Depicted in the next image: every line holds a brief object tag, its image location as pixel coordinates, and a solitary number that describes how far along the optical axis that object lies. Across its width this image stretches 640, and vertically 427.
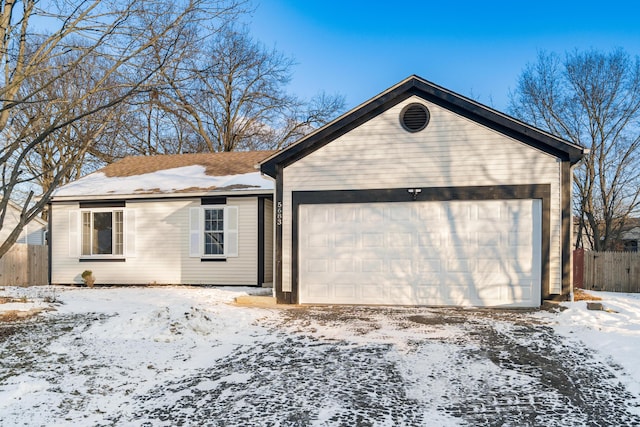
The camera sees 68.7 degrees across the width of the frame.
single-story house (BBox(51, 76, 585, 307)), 9.80
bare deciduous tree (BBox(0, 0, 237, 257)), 8.60
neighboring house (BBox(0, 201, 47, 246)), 24.44
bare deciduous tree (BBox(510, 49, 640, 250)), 23.78
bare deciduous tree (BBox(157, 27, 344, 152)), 28.98
